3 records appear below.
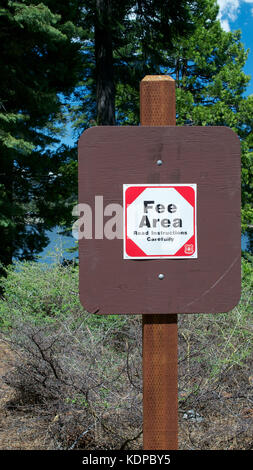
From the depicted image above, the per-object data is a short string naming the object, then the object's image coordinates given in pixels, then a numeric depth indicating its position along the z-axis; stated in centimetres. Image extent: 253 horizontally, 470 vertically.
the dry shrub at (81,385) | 304
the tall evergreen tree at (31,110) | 860
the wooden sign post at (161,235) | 184
